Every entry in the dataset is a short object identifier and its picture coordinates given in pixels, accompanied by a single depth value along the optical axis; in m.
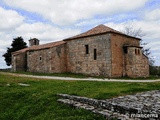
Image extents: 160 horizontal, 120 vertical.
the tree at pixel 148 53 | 24.50
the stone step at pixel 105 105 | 3.87
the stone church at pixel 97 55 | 15.59
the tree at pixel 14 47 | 30.31
